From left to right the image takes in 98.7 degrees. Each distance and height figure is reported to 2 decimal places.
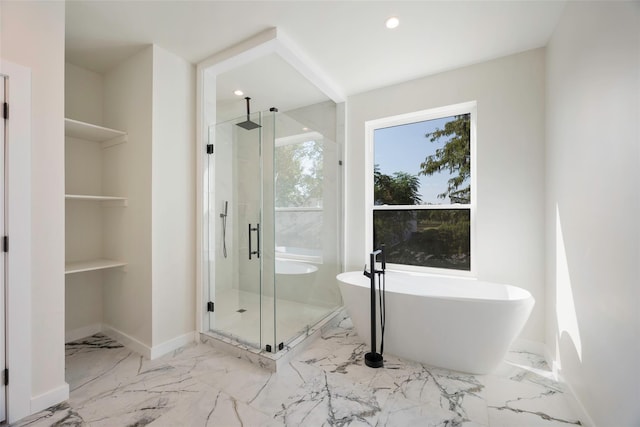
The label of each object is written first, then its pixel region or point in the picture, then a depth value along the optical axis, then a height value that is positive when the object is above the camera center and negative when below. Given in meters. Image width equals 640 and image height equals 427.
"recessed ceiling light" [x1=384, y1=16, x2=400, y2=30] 2.04 +1.43
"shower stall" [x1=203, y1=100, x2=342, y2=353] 2.36 -0.15
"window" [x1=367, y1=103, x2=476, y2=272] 2.83 +0.28
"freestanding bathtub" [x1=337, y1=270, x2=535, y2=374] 1.87 -0.81
